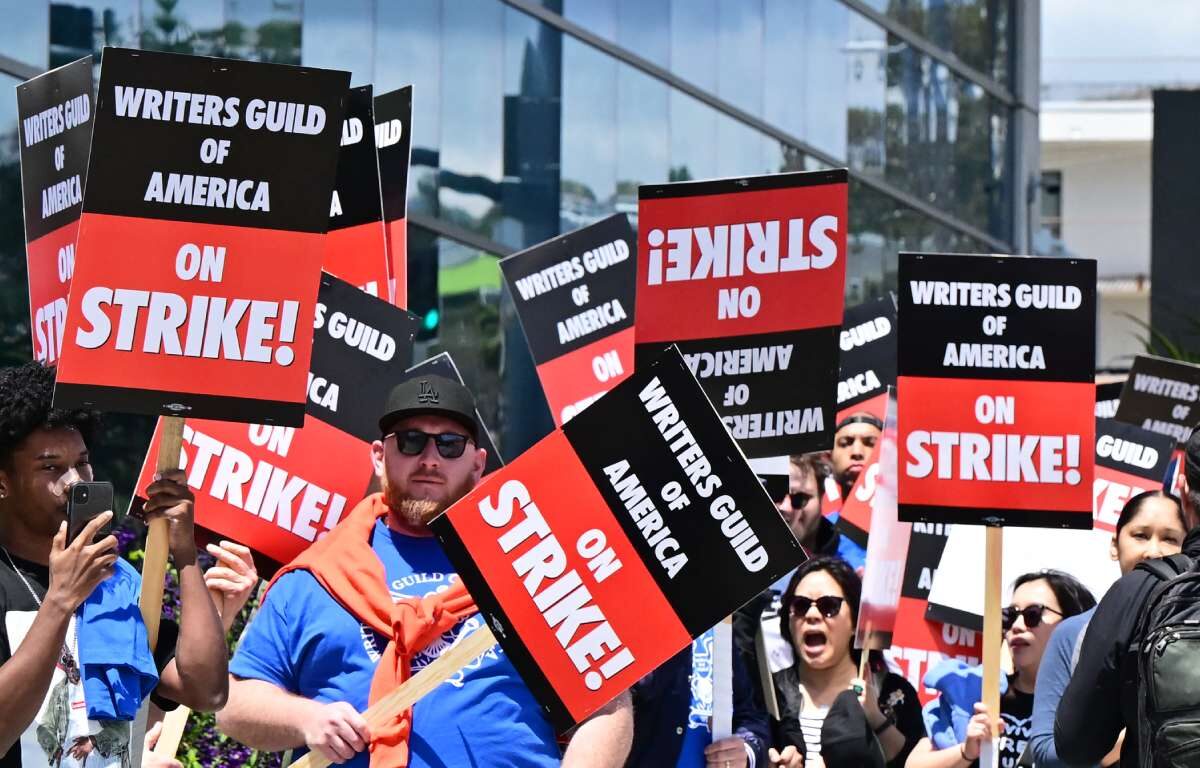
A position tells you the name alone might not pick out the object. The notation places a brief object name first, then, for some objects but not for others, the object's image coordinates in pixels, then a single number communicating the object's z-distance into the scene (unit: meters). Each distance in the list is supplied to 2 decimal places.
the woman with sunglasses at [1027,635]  13.83
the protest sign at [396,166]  14.59
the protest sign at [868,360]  19.80
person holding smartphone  8.06
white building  121.06
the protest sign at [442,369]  14.49
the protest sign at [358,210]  14.11
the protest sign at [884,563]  13.58
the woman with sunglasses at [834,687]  13.00
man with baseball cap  10.06
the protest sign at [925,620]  15.23
